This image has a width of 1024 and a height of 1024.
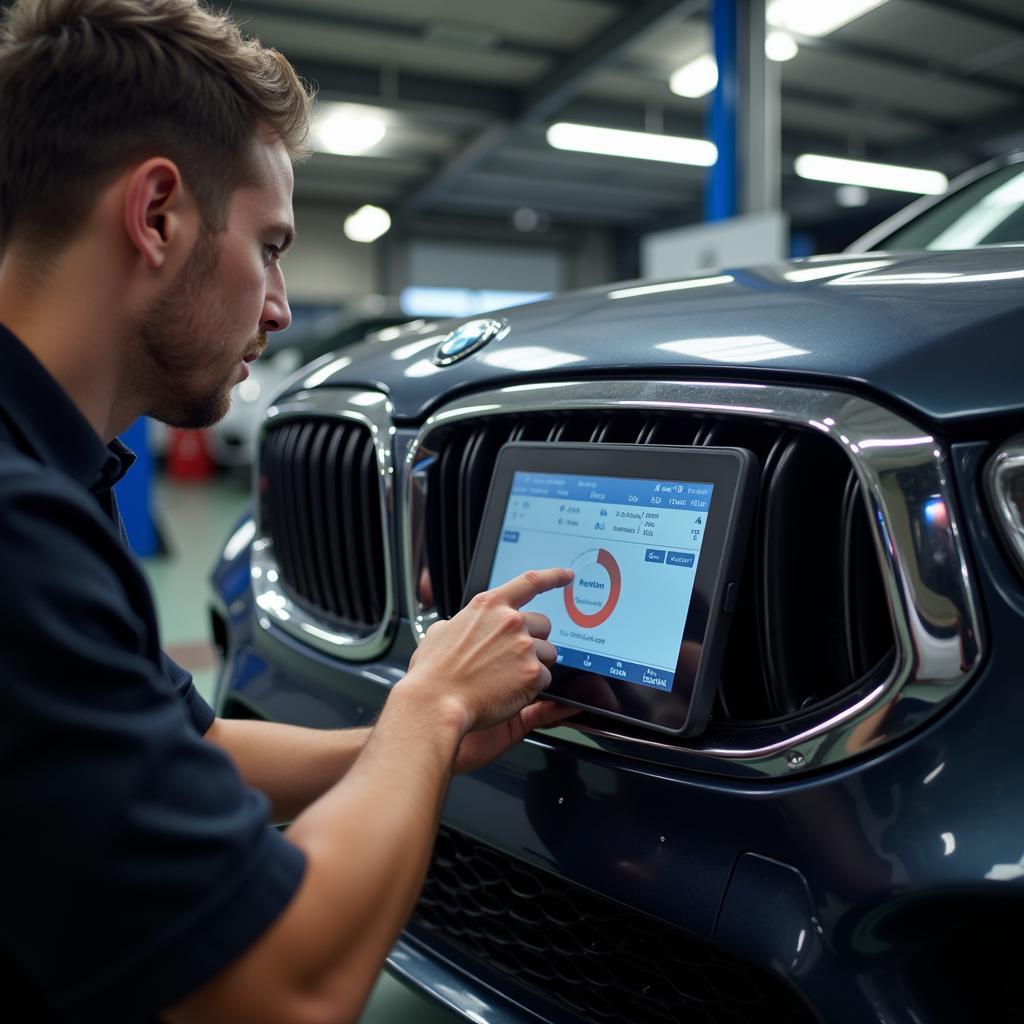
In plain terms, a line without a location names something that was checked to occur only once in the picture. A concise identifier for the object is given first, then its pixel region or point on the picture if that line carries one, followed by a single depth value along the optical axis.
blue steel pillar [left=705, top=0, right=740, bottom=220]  6.34
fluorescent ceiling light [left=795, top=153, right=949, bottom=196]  12.18
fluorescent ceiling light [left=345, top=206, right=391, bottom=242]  15.02
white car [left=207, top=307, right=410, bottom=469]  7.18
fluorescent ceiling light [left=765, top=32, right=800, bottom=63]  7.66
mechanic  0.58
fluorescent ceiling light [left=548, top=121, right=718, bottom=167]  10.30
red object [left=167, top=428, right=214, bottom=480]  11.70
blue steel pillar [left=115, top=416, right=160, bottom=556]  5.51
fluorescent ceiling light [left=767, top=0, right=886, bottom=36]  6.90
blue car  0.75
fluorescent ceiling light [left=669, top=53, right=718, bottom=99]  8.56
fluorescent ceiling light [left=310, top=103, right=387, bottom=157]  9.93
